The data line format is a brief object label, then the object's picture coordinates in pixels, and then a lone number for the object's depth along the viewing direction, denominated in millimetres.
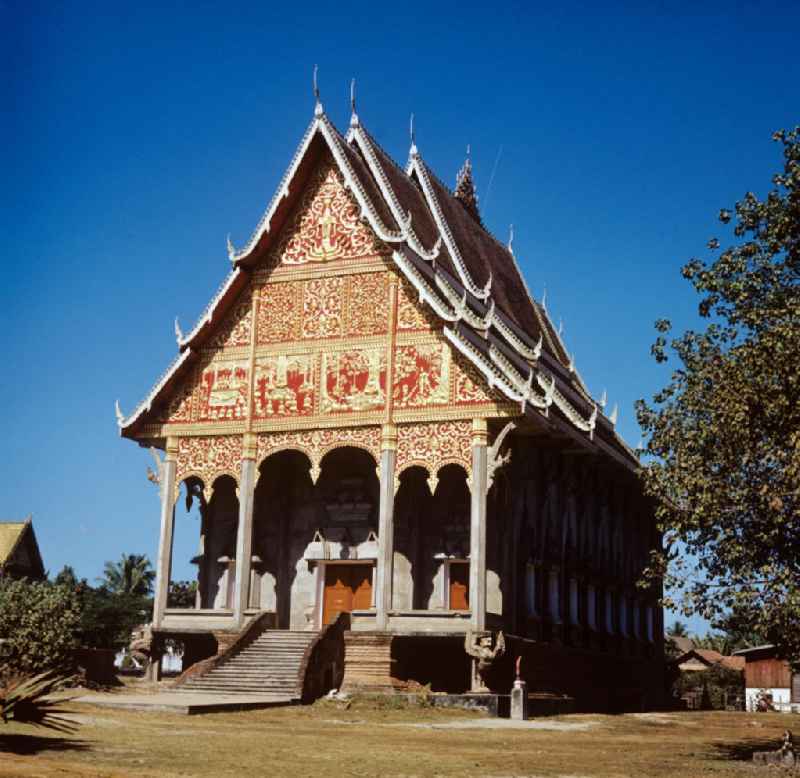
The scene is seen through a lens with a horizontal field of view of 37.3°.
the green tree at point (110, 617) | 41406
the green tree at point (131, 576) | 76125
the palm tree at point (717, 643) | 85738
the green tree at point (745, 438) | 16297
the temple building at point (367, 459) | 26672
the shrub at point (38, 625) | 27094
